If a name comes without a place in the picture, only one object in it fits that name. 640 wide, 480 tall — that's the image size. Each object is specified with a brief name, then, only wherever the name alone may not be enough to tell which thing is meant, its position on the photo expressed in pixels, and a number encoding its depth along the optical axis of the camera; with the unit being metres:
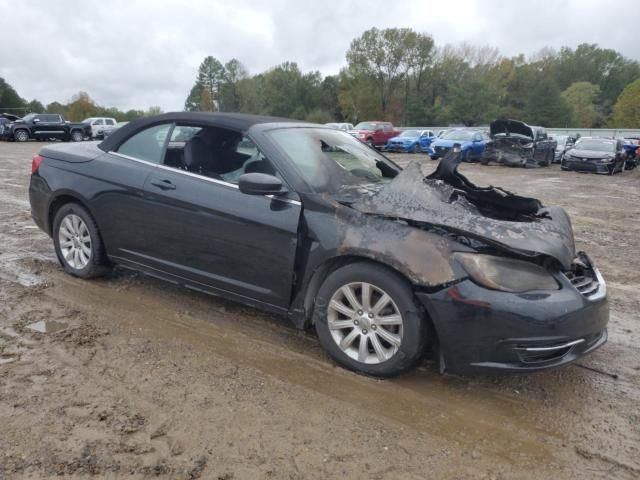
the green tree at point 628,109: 58.44
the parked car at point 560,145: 23.64
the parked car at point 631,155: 21.80
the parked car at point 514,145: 19.17
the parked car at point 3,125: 27.95
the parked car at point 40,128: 28.23
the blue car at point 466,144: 21.17
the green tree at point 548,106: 58.91
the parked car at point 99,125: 32.06
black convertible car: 2.87
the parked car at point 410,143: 27.72
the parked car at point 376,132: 29.45
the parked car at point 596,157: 18.36
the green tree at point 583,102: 63.69
